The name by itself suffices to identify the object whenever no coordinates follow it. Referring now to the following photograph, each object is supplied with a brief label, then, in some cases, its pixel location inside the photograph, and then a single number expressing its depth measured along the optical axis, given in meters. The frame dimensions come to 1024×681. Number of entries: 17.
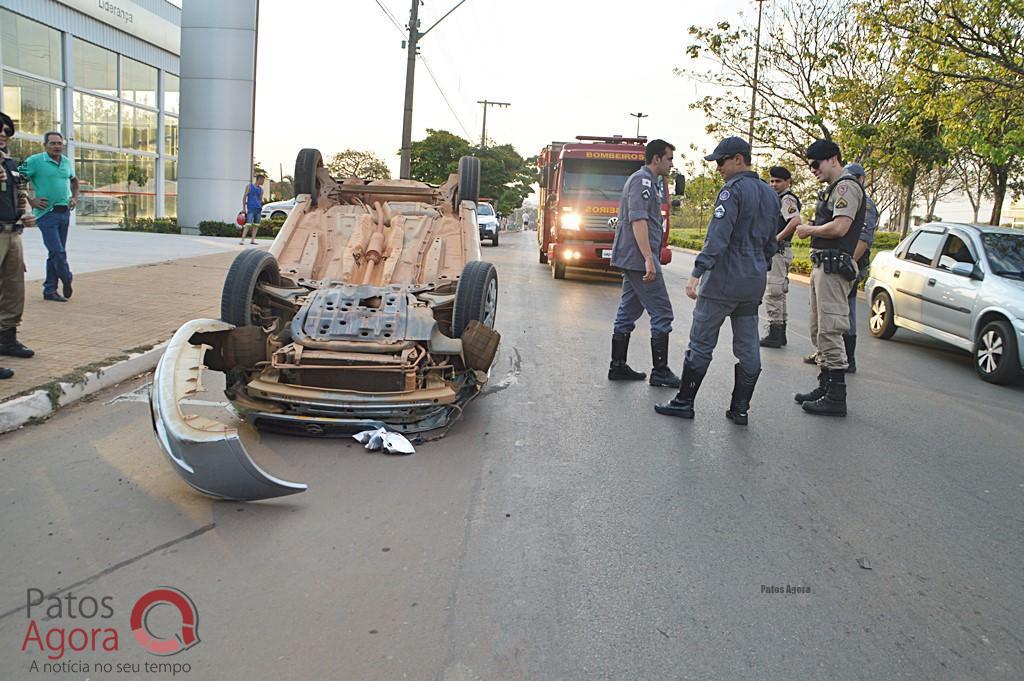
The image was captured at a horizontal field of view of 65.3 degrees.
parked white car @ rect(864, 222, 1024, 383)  7.73
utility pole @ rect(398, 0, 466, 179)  22.45
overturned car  3.92
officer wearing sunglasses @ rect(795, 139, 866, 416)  6.10
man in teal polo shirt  8.70
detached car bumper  3.71
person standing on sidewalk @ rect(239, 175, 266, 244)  18.78
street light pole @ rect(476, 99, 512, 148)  56.91
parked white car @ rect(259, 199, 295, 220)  28.62
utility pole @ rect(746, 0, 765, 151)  21.23
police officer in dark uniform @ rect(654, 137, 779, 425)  5.57
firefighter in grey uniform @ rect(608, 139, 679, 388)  6.55
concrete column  23.78
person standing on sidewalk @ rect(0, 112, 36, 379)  6.09
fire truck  15.38
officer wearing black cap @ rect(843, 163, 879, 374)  7.41
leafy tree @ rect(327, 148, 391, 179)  56.03
